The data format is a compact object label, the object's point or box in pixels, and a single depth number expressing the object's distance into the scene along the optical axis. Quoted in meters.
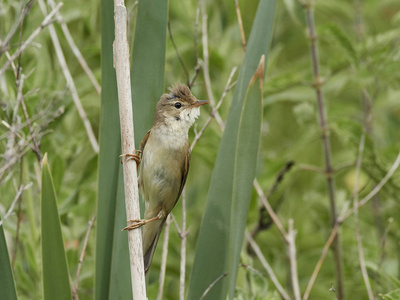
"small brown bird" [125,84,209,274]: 4.07
